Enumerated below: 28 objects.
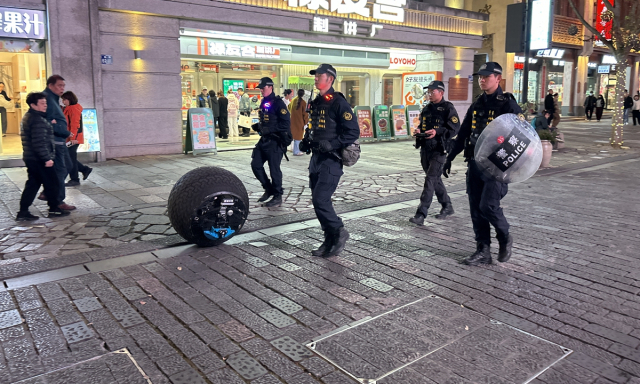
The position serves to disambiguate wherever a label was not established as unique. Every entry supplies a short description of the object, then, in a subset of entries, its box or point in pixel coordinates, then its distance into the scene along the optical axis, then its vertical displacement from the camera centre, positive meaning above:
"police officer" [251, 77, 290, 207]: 7.64 -0.28
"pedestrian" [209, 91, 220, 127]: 16.73 +0.51
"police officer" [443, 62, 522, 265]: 4.93 -0.62
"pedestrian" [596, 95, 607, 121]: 30.50 +0.80
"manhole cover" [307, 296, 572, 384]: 3.12 -1.54
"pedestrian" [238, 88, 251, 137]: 17.52 +0.54
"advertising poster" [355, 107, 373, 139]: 17.07 -0.04
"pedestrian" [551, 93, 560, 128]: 19.36 +0.20
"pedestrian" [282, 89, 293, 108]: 13.66 +0.70
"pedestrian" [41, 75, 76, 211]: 7.51 -0.08
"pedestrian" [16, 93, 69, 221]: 6.50 -0.44
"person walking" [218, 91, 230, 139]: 16.99 +0.04
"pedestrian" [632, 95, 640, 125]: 26.93 +0.66
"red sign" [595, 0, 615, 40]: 31.94 +6.20
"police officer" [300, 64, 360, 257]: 5.30 -0.27
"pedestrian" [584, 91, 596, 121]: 30.75 +0.99
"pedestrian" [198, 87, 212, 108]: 16.67 +0.65
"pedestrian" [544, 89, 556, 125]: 19.59 +0.64
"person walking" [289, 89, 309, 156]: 13.30 +0.07
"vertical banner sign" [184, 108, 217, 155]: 13.33 -0.34
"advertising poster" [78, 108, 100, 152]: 11.63 -0.28
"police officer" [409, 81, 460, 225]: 6.77 -0.22
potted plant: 11.74 -0.74
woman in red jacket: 8.84 -0.02
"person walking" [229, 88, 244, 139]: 16.92 +0.15
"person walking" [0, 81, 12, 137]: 12.82 +0.37
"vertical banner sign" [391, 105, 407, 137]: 18.17 -0.01
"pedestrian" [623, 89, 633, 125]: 27.05 +0.82
